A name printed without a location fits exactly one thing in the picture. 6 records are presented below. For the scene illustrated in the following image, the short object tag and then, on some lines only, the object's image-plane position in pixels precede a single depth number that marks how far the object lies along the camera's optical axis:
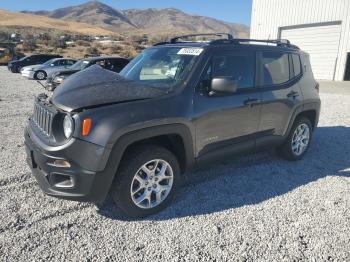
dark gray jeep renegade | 3.01
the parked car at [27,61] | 22.17
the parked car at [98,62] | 12.56
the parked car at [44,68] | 18.34
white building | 18.30
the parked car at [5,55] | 27.86
